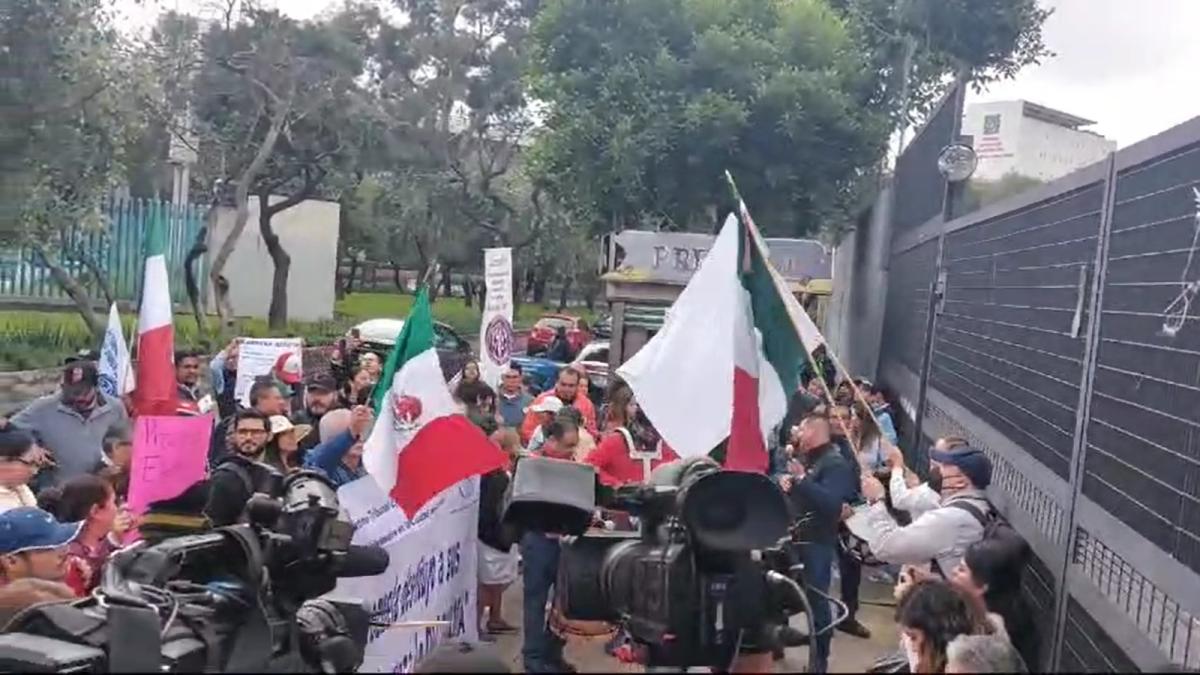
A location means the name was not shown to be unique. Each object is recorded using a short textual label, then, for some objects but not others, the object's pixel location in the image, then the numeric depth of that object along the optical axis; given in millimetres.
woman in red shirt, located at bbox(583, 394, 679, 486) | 8211
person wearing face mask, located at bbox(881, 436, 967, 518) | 6484
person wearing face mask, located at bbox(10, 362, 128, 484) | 7551
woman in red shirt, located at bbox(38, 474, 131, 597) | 5230
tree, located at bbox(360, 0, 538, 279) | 41000
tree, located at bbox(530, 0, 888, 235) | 22172
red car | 26656
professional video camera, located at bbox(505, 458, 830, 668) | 3492
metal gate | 4340
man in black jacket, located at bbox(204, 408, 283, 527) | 4125
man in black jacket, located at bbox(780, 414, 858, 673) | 7020
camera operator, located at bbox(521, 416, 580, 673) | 7113
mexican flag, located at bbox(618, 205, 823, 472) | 5727
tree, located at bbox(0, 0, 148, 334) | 16188
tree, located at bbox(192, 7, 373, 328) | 27234
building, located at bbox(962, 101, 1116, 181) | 24734
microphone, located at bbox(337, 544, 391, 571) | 4402
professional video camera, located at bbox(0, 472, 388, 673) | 3002
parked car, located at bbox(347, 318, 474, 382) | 15875
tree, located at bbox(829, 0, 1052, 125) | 23703
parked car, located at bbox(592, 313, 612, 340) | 28562
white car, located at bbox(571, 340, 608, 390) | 18797
